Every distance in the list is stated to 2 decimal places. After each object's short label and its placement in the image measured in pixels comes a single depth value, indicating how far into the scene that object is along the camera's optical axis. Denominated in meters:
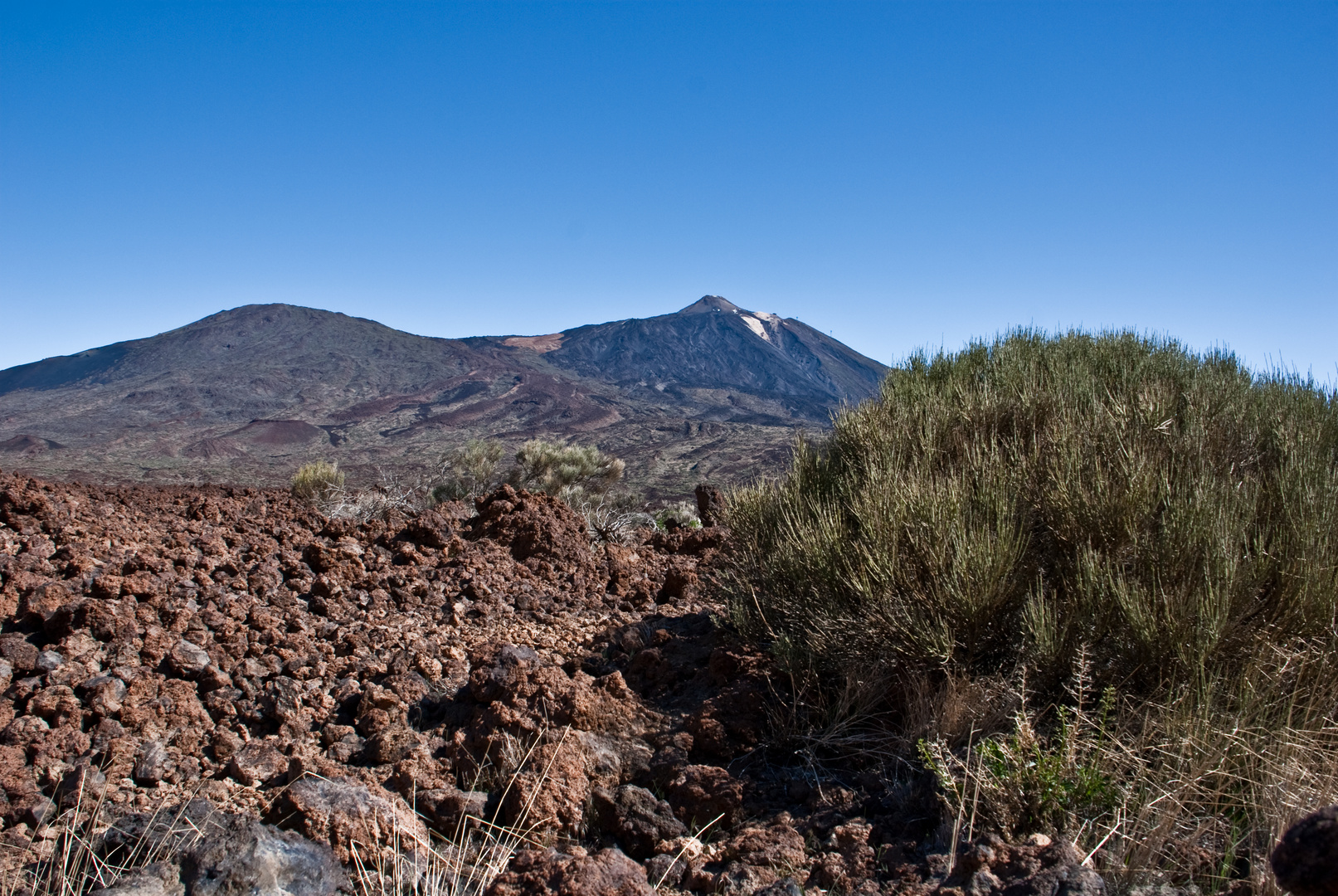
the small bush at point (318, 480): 9.91
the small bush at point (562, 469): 13.34
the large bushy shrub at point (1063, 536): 2.87
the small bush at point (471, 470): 13.35
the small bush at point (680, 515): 9.87
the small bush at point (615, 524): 7.30
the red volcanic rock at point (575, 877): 2.21
